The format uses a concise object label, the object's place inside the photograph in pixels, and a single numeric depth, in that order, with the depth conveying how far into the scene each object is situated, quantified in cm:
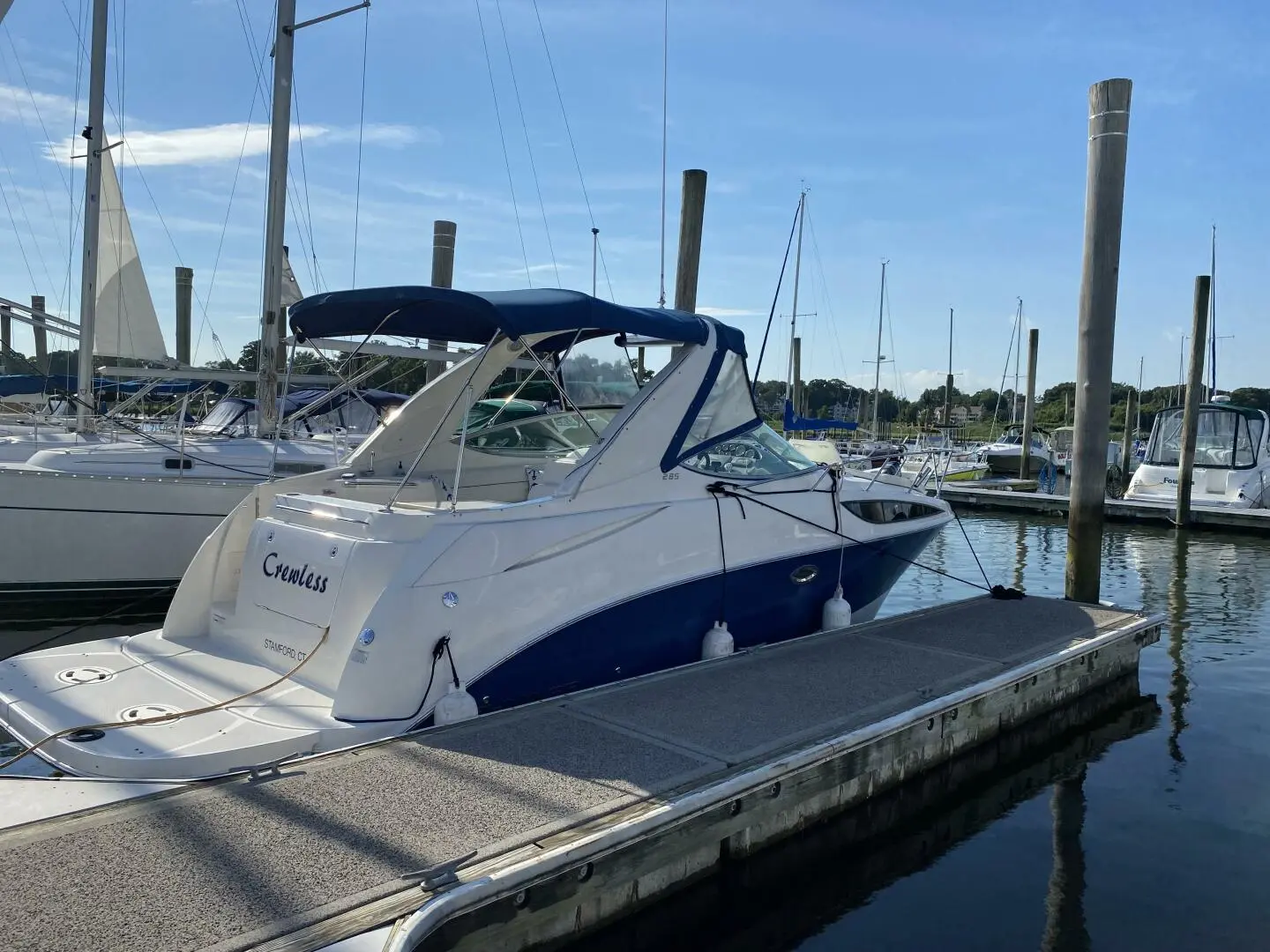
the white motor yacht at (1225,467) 2234
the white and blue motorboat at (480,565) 525
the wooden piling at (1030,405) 3152
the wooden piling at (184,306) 2483
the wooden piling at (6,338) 1241
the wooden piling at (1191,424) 2027
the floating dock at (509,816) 342
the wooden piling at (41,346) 2546
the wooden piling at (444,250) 1605
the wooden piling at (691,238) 1201
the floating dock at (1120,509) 2011
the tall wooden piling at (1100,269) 942
